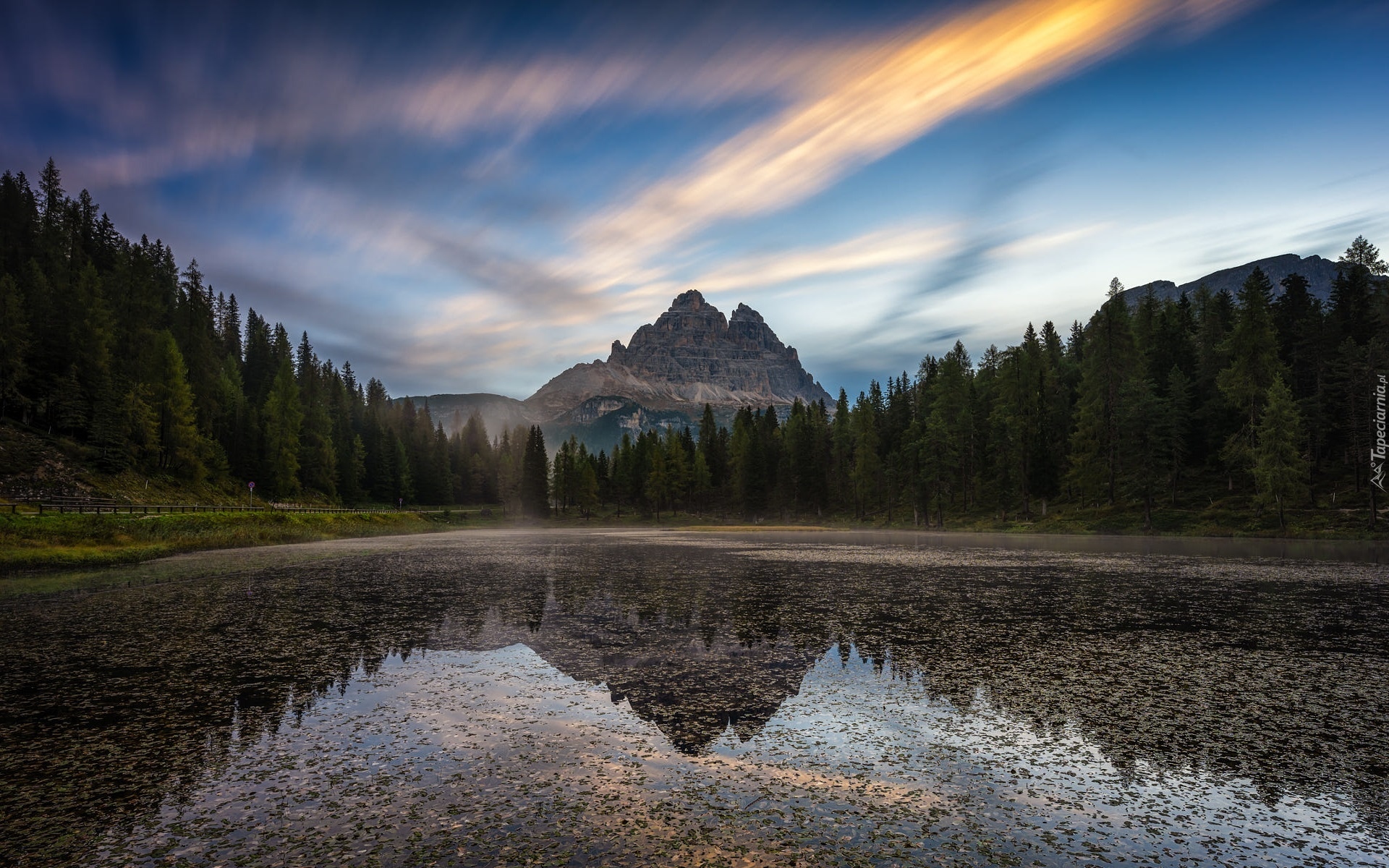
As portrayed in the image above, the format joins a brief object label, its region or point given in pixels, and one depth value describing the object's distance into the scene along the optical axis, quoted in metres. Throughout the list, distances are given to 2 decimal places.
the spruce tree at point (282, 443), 95.50
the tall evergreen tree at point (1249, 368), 60.94
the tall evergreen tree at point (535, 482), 134.50
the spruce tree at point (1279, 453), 54.31
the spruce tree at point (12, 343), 64.44
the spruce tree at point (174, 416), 75.56
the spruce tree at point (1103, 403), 70.06
